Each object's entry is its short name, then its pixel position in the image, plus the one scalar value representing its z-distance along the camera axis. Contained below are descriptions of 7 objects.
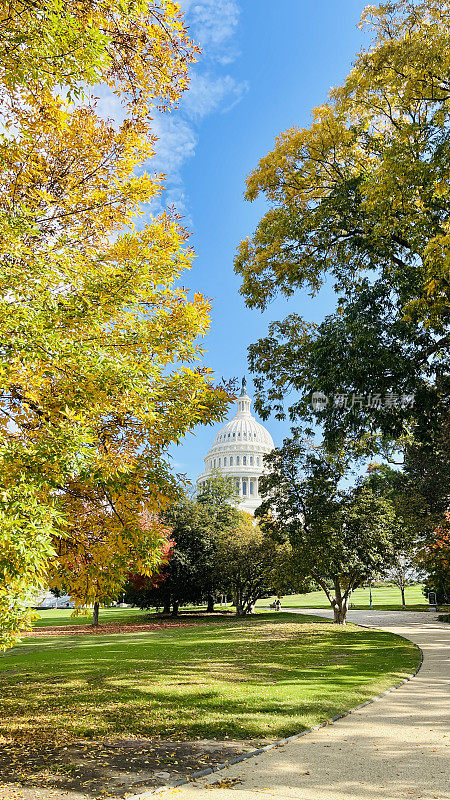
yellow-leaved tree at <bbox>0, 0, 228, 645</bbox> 4.89
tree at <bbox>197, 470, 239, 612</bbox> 36.47
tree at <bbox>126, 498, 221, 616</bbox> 33.53
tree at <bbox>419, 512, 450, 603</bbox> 21.09
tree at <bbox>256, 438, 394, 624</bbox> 22.78
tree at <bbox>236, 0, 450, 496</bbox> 10.82
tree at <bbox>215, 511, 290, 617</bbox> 31.81
